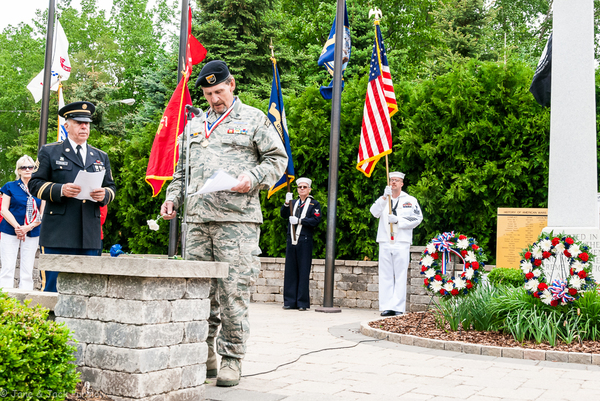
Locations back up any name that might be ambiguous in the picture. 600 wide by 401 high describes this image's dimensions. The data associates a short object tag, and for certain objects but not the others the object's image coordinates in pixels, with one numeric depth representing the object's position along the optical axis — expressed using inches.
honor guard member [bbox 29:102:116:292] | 181.0
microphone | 173.5
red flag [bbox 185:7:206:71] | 446.9
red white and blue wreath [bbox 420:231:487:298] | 269.3
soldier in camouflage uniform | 160.9
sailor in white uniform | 353.1
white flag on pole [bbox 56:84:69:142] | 481.0
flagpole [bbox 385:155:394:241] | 359.6
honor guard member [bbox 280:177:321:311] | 393.7
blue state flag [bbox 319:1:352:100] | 402.9
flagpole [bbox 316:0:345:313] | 375.9
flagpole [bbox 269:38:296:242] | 399.2
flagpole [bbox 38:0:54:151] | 482.6
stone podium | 131.0
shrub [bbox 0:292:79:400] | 107.9
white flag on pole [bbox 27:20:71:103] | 528.7
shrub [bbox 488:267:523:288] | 307.9
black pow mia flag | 335.3
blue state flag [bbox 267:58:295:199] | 398.0
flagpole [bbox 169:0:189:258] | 375.6
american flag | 363.9
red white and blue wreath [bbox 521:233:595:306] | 236.6
